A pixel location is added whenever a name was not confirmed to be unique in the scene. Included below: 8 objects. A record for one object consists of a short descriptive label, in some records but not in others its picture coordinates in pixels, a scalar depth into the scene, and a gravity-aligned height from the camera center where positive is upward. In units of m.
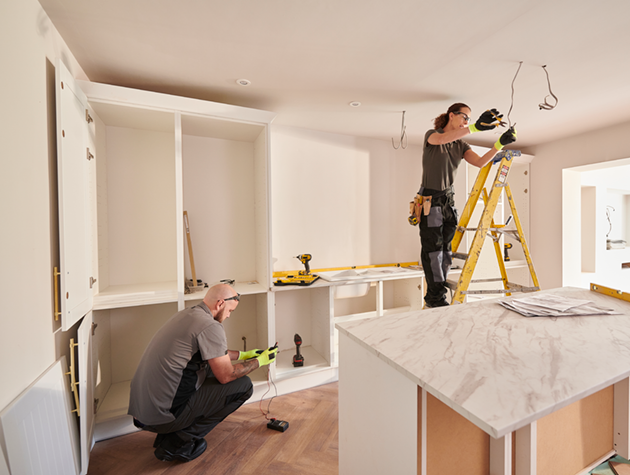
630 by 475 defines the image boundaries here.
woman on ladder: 2.15 +0.22
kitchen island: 0.71 -0.38
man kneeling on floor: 1.71 -0.90
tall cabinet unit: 1.63 +0.10
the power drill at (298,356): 2.59 -1.09
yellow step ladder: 2.04 -0.01
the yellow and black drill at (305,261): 2.78 -0.28
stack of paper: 1.22 -0.34
